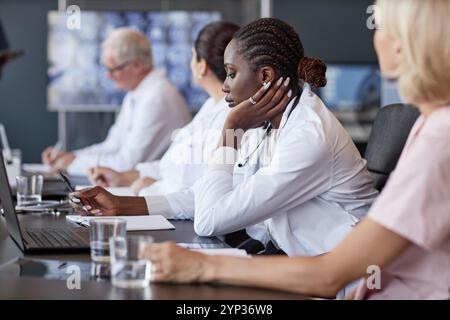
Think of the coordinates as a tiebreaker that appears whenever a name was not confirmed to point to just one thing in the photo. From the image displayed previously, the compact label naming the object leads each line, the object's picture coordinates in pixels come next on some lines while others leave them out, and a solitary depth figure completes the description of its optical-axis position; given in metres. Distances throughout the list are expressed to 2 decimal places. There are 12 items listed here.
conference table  3.23
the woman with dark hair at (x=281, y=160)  3.87
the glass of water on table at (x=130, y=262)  3.29
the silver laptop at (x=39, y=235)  3.65
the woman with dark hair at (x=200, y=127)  5.16
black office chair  4.33
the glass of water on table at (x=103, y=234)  3.45
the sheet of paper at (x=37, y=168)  6.93
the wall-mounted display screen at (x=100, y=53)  11.64
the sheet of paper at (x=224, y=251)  3.53
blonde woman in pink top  3.17
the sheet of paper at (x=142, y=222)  4.03
